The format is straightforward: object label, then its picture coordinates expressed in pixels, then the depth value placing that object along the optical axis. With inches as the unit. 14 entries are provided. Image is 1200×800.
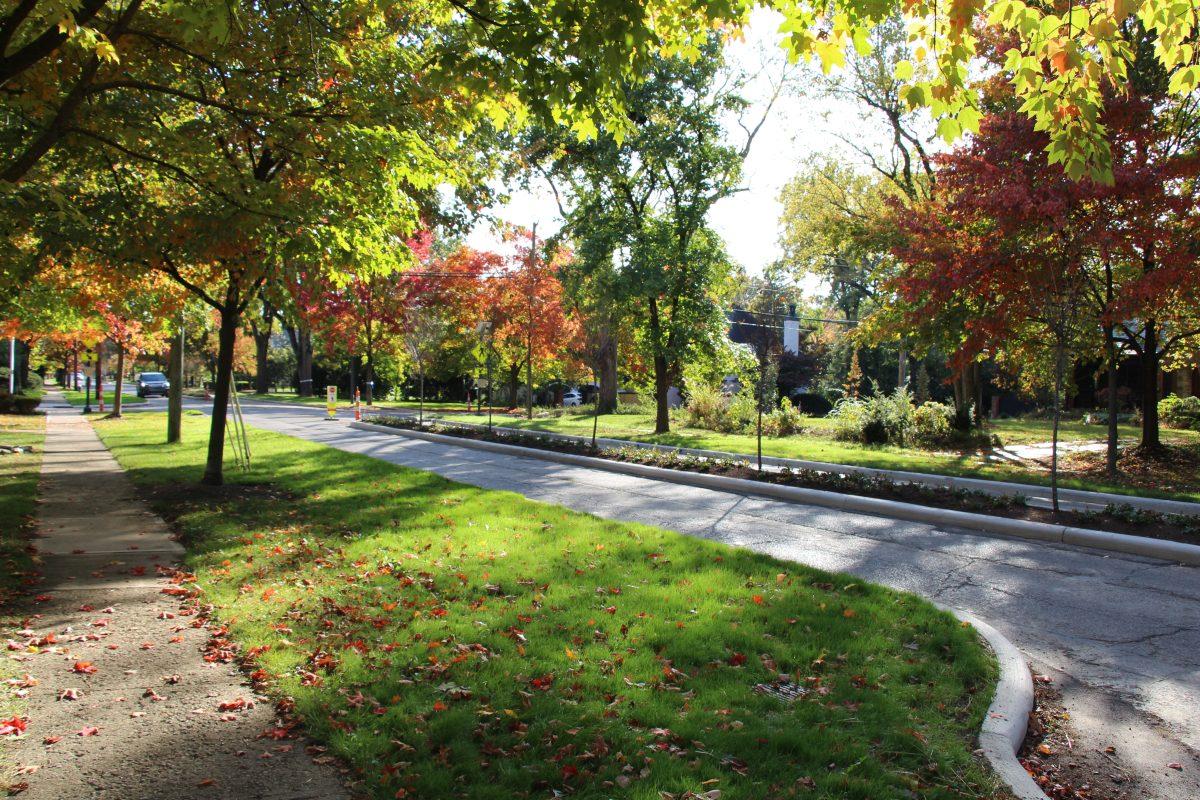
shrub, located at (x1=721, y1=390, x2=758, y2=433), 869.8
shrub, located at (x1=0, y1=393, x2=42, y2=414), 1075.3
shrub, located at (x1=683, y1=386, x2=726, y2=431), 906.1
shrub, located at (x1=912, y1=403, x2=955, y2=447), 723.4
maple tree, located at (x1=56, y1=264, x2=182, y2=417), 404.1
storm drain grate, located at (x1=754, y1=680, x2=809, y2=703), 159.9
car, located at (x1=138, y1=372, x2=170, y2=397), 1886.1
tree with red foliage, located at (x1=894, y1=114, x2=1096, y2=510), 435.5
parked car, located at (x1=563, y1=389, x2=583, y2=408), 1909.9
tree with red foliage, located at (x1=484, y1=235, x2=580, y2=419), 1186.0
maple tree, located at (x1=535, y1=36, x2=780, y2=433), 759.7
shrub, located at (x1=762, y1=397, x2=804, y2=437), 820.6
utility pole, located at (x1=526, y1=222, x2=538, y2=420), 1171.9
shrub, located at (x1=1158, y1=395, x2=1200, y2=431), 895.1
